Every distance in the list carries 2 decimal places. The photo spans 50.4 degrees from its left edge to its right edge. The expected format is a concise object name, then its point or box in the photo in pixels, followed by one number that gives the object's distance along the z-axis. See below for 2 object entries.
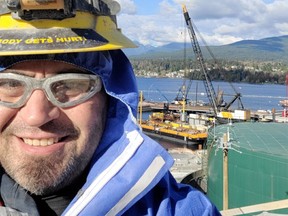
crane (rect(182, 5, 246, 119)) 36.30
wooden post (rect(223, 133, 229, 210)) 8.15
